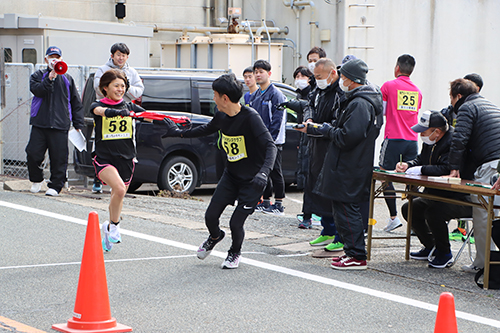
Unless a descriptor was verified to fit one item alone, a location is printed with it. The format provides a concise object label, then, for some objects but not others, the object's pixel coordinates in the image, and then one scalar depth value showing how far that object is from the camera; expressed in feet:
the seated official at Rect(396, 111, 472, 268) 45.09
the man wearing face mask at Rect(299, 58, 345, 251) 48.78
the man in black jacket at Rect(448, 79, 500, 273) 44.14
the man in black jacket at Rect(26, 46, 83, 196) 67.67
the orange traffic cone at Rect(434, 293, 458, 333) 23.39
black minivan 73.72
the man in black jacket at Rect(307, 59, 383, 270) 43.47
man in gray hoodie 64.03
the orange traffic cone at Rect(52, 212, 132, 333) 30.63
